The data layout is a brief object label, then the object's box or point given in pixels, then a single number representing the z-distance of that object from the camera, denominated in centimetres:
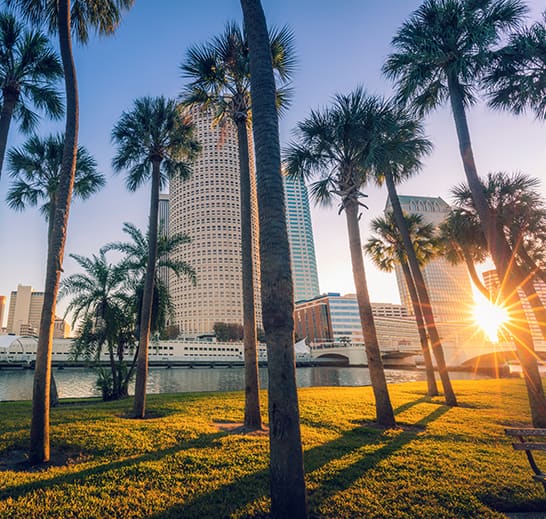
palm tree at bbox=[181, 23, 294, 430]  1009
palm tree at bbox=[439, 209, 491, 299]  1969
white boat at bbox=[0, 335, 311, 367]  7012
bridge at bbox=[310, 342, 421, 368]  8538
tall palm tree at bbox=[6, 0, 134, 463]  586
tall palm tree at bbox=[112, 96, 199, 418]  1177
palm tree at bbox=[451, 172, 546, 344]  1873
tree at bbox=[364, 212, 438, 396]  2084
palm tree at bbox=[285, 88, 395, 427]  957
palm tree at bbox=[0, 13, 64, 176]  1084
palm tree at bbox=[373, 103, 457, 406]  1083
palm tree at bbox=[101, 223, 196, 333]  1786
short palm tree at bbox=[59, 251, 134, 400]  1725
